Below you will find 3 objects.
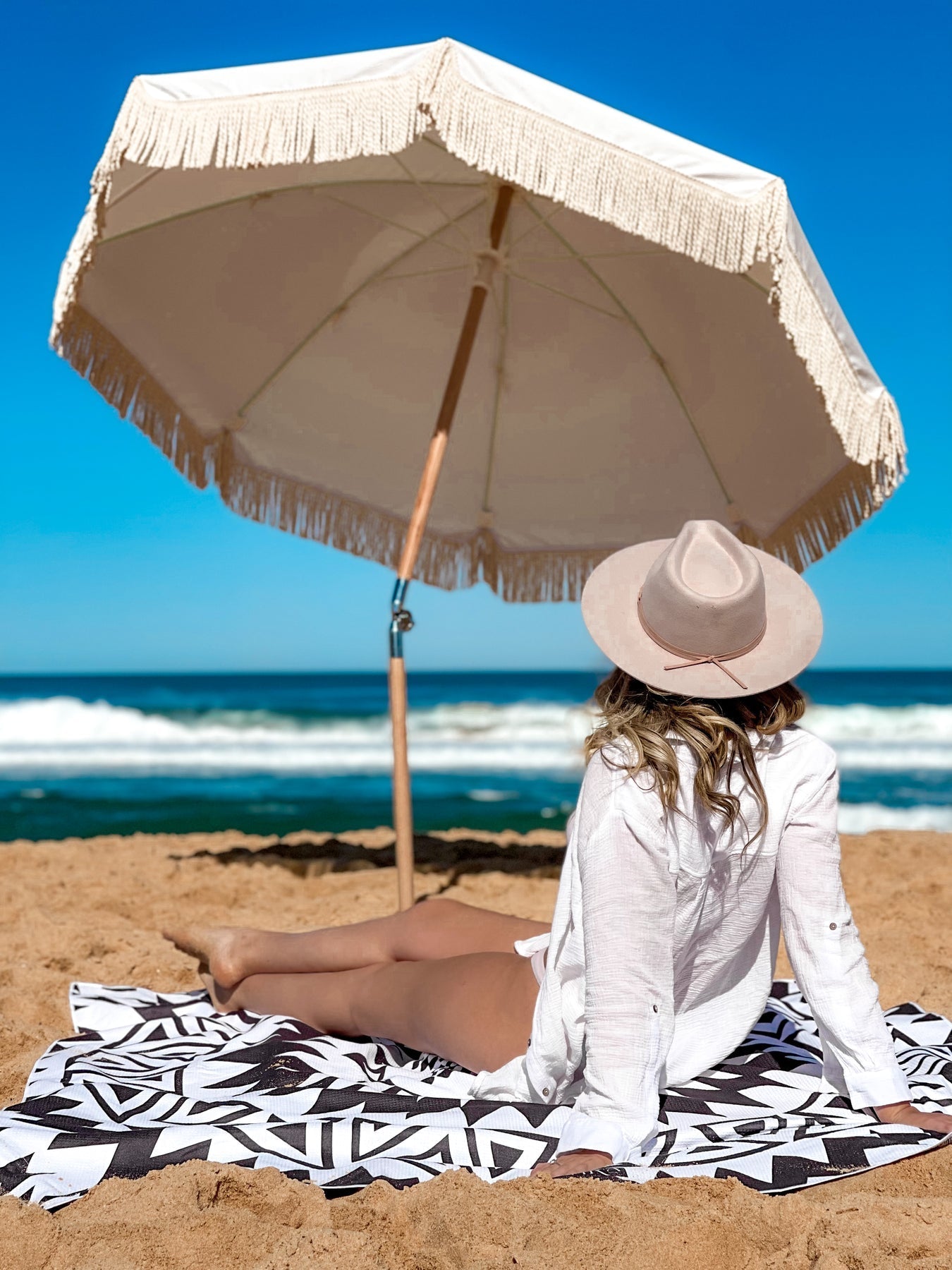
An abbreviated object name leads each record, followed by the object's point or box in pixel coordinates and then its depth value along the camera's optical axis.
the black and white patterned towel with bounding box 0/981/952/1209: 1.70
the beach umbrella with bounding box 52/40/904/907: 2.63
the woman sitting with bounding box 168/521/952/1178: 1.70
